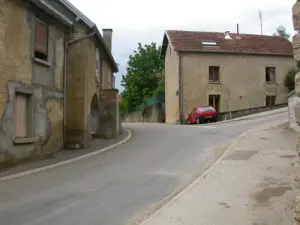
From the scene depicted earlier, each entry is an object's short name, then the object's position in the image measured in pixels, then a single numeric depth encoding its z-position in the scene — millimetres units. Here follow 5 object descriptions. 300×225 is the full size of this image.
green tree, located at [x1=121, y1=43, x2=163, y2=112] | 55619
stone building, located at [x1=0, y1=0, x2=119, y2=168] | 12562
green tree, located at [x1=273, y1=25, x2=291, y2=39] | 64875
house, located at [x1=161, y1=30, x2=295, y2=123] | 35156
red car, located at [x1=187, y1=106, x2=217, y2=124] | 30750
